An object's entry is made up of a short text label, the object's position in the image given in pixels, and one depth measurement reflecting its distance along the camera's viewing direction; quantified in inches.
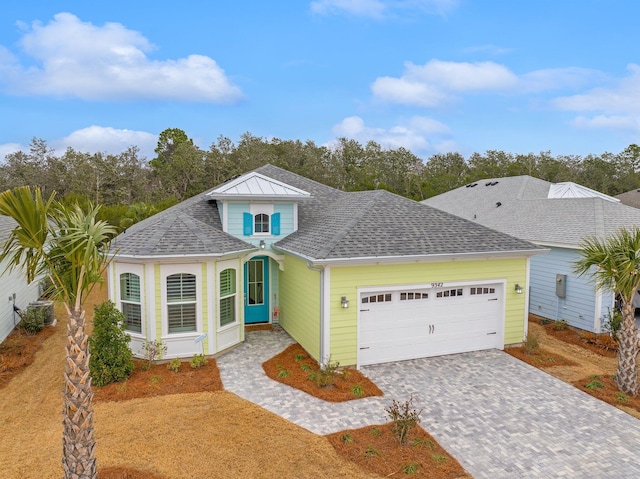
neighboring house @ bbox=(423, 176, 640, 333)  500.4
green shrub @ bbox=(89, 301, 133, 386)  344.5
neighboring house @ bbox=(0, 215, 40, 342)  461.1
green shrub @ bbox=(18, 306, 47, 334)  498.9
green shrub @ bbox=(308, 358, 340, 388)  345.7
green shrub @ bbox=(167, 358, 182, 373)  376.5
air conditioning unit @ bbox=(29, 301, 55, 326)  528.1
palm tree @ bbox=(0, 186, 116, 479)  166.6
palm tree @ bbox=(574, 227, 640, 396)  322.7
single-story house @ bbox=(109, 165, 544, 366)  386.6
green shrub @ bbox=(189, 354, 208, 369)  386.0
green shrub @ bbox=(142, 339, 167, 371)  387.5
